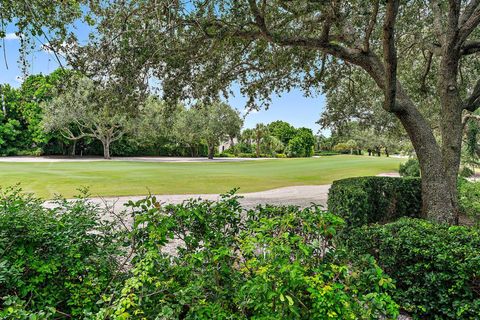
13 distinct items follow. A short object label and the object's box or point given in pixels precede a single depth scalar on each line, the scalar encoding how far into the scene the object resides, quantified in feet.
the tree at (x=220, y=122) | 117.60
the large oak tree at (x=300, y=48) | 16.38
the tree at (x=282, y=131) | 208.23
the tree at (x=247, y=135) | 169.68
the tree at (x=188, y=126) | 114.52
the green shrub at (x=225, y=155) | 152.90
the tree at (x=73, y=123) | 91.76
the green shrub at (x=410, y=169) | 53.29
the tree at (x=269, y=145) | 173.64
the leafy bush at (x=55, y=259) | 7.36
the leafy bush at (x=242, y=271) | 5.52
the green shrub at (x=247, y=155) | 162.30
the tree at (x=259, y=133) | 167.94
